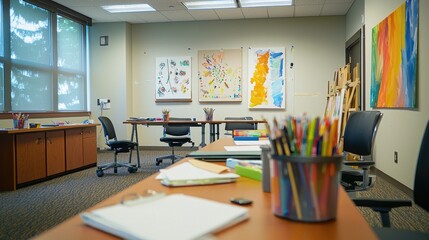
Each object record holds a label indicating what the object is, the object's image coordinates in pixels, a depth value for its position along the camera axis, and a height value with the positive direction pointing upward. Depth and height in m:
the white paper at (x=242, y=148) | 1.52 -0.18
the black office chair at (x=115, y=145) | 4.40 -0.46
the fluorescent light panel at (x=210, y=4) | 5.55 +1.72
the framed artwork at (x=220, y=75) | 6.49 +0.65
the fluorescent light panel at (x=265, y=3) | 5.51 +1.71
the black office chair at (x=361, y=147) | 1.83 -0.23
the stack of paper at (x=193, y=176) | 0.92 -0.19
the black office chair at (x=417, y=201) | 1.10 -0.31
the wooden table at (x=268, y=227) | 0.58 -0.21
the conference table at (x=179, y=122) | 4.84 -0.17
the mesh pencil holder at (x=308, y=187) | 0.64 -0.15
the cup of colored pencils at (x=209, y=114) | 5.12 -0.06
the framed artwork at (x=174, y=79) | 6.68 +0.60
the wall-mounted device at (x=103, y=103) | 6.71 +0.14
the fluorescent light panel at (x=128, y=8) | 5.74 +1.72
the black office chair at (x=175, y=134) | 5.08 -0.40
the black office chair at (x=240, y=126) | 5.23 -0.25
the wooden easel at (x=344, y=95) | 4.33 +0.19
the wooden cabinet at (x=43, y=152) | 3.56 -0.49
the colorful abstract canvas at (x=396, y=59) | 2.96 +0.49
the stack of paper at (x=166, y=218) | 0.55 -0.19
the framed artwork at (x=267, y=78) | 6.37 +0.58
